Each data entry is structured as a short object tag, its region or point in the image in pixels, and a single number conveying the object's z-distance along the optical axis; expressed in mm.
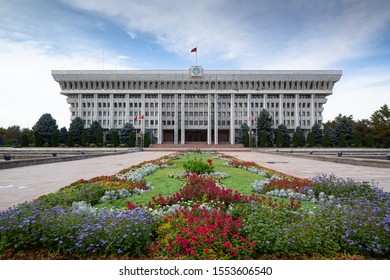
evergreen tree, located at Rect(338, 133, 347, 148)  59219
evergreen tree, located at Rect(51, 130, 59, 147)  59400
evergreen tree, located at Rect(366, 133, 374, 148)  57866
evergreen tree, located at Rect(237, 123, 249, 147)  61059
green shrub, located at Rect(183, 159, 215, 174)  10898
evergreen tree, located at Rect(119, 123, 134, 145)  62000
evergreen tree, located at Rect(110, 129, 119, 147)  60441
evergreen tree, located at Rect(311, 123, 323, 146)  62531
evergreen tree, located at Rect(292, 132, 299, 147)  60612
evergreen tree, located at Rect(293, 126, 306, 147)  61169
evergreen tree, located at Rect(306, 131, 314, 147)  60156
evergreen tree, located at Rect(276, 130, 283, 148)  59625
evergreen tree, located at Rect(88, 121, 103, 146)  62062
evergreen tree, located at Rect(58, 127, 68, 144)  60938
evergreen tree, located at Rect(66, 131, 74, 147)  59625
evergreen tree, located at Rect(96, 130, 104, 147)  60344
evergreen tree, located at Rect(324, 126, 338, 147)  61166
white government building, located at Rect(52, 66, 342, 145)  69125
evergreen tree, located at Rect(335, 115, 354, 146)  61125
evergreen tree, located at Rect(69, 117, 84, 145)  61875
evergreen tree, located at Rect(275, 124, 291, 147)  61150
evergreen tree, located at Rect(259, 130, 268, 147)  58397
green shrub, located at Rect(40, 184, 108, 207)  5359
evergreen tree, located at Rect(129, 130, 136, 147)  59494
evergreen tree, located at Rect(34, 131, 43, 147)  58312
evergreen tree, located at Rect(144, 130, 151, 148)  60341
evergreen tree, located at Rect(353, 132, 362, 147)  59062
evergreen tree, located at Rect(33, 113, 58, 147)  61250
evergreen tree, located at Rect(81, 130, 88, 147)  60031
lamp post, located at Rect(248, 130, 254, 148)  55875
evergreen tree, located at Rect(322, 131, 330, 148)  59816
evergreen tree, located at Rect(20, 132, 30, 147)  57141
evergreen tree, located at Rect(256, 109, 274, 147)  61188
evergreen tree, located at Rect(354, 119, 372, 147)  62753
